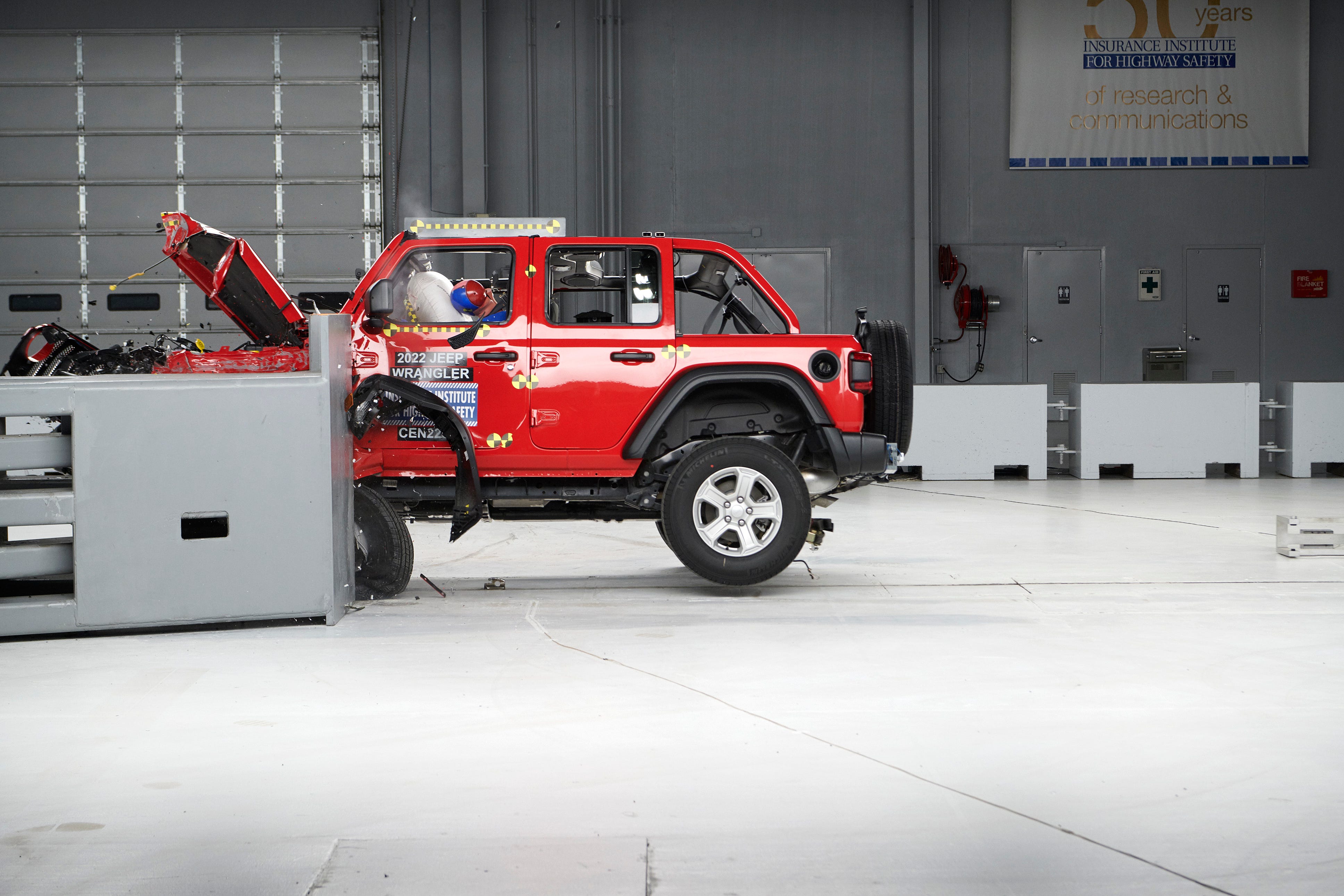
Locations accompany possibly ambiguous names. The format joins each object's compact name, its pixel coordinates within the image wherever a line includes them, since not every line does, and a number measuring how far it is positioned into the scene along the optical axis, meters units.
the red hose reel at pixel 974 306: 16.48
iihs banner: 16.34
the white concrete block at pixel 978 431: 13.41
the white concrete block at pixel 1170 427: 13.39
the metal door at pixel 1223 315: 16.77
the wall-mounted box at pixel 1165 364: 16.77
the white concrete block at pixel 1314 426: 13.73
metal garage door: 15.90
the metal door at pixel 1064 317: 16.66
